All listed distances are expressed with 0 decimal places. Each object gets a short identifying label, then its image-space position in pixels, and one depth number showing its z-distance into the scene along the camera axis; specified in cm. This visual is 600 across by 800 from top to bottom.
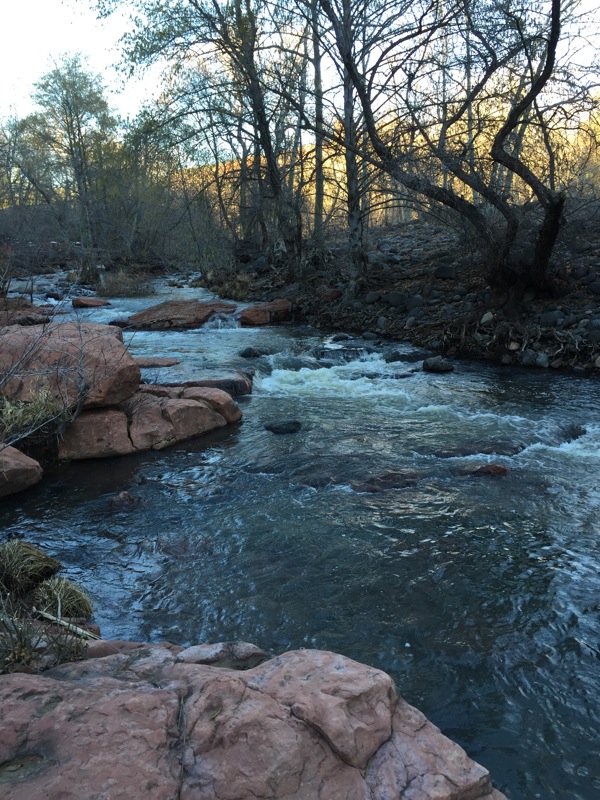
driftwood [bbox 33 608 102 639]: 276
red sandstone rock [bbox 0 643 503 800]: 170
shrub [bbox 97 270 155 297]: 2150
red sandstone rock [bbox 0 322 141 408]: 638
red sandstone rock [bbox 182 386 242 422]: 753
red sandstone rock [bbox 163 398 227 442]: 703
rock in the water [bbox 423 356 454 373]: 1006
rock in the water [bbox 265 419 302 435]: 716
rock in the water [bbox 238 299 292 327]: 1499
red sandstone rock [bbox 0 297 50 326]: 1122
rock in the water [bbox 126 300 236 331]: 1438
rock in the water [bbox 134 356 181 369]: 935
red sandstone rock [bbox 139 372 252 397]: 784
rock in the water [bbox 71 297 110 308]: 1738
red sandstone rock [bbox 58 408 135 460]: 642
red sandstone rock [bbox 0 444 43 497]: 541
